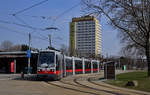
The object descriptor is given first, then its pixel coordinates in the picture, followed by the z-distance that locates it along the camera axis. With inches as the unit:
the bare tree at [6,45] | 3057.7
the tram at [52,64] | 750.7
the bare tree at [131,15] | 811.2
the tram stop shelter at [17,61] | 1545.5
